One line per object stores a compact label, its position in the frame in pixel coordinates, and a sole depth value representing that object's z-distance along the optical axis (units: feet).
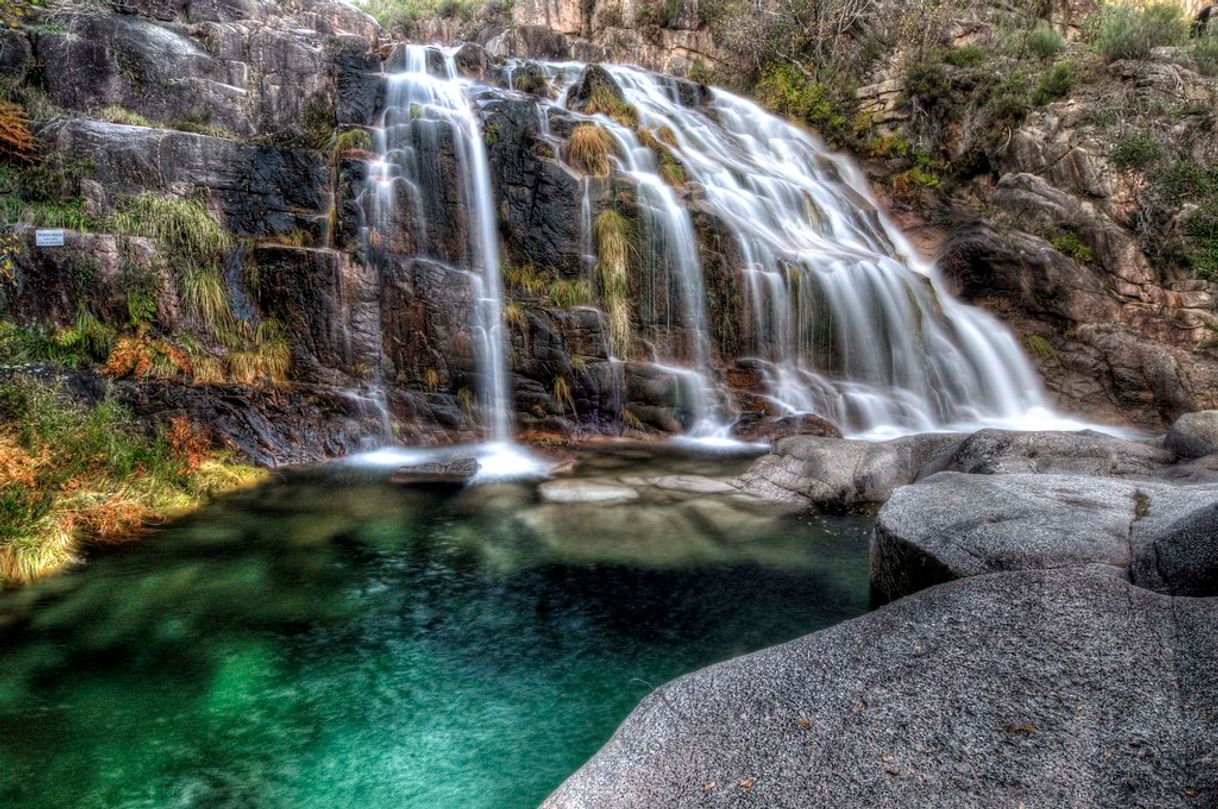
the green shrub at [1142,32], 54.13
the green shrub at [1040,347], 44.86
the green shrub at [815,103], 63.67
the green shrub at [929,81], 60.08
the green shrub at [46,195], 32.09
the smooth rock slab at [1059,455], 20.86
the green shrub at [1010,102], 56.29
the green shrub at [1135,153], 49.39
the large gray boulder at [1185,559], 9.66
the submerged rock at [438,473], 29.34
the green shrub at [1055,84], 54.90
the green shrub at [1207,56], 52.39
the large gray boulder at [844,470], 25.07
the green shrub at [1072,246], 48.75
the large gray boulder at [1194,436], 21.38
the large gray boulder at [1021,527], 11.12
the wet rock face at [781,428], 34.94
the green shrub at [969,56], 60.49
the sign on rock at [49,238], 30.30
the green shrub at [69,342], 29.14
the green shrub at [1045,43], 59.67
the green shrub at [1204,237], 45.11
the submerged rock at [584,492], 26.16
